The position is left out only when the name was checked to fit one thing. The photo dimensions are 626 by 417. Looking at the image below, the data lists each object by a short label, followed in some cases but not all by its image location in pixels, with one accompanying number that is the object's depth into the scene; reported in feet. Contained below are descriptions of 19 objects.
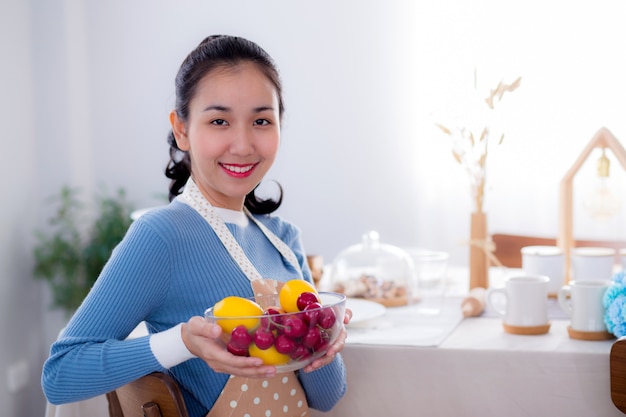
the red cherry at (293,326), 3.05
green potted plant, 9.86
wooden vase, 6.10
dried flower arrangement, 5.82
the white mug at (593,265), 5.69
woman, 3.28
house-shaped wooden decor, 5.80
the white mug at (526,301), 4.86
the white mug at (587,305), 4.67
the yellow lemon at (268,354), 3.04
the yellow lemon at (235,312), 3.00
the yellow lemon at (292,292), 3.43
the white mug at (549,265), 5.87
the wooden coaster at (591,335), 4.65
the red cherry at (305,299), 3.32
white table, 4.40
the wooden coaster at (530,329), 4.84
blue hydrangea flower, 4.44
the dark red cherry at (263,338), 3.00
